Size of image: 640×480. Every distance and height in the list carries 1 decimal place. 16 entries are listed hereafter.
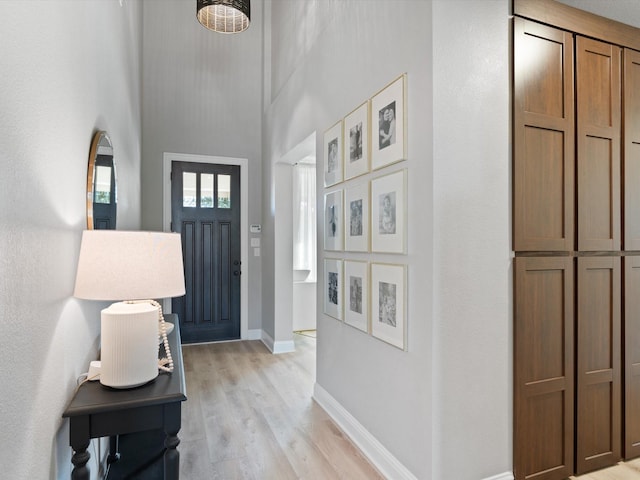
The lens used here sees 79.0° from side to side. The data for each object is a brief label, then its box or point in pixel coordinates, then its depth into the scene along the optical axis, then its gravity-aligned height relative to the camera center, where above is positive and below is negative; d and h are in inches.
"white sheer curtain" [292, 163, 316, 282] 228.8 +11.8
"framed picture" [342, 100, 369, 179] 91.2 +23.4
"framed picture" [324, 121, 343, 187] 104.9 +23.1
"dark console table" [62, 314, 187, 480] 47.9 -23.0
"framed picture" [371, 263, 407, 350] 77.1 -14.2
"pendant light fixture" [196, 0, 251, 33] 140.2 +79.7
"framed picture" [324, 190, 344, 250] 105.9 +4.6
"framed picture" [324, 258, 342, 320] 106.1 -14.4
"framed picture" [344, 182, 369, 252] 92.0 +4.7
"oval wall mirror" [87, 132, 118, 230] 66.5 +9.8
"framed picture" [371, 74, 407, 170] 77.1 +23.8
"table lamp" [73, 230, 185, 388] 51.3 -7.0
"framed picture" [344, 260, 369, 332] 92.3 -14.3
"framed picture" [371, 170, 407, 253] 77.0 +5.1
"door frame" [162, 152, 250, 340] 193.5 +1.4
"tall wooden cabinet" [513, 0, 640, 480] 75.8 -0.6
